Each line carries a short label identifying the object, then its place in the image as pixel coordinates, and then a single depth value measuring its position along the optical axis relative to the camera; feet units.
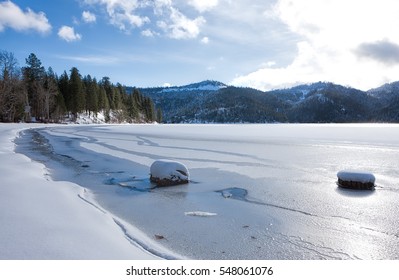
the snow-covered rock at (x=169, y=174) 35.68
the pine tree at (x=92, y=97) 291.50
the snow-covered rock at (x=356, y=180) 33.06
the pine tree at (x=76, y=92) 273.75
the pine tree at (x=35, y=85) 246.12
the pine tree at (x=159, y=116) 463.83
